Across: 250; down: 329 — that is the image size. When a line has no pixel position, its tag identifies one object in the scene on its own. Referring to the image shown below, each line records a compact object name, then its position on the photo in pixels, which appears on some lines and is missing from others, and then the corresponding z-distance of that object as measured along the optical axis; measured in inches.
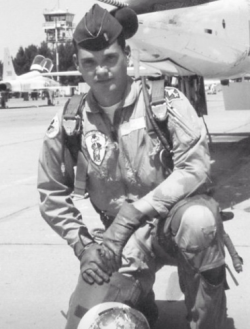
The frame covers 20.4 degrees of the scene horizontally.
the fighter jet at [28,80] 2056.2
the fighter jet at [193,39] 289.0
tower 5812.0
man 108.4
